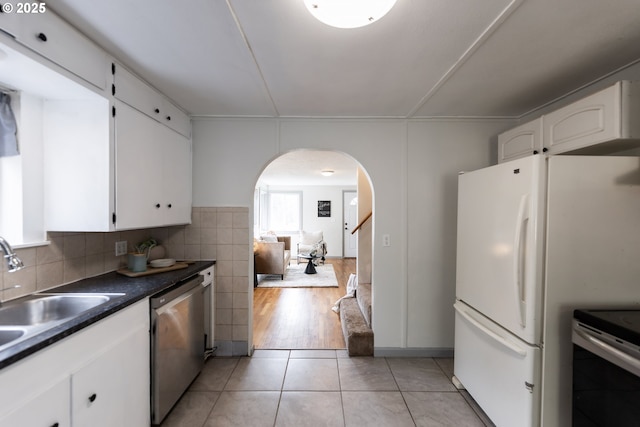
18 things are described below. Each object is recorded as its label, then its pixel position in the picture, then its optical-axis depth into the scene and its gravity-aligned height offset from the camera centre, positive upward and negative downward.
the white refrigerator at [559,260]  1.41 -0.26
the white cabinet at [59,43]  1.12 +0.74
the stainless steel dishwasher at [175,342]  1.70 -0.92
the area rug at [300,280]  5.18 -1.44
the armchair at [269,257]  5.41 -0.96
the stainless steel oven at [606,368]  1.11 -0.69
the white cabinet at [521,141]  1.94 +0.52
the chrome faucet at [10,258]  1.25 -0.24
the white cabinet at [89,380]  0.96 -0.73
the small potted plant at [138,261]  2.07 -0.41
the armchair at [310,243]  7.11 -0.95
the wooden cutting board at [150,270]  2.01 -0.49
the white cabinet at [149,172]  1.72 +0.25
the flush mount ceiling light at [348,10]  0.99 +0.72
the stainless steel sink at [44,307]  1.36 -0.53
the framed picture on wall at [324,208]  8.53 +0.00
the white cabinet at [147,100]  1.69 +0.73
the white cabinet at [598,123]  1.38 +0.49
